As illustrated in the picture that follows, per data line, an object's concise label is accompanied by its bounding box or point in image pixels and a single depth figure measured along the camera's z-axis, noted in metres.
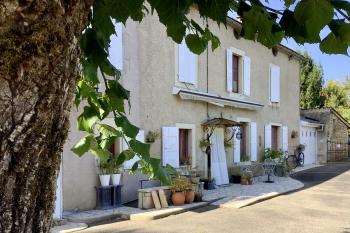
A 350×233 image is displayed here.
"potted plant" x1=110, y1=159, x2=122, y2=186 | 10.11
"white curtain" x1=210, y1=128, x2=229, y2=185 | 14.08
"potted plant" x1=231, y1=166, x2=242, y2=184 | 15.16
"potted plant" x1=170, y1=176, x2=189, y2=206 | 10.61
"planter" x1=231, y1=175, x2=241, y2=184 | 15.17
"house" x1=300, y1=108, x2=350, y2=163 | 24.22
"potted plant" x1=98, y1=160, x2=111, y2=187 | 9.90
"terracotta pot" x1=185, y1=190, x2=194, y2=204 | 10.90
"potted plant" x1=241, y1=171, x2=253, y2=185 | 14.87
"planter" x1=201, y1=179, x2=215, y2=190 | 13.31
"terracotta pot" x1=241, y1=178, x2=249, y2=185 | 14.86
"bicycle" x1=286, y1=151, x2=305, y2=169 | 20.77
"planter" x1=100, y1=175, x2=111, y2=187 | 9.88
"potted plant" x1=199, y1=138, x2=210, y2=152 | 13.73
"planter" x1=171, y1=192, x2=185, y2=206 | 10.60
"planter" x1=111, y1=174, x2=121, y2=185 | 10.11
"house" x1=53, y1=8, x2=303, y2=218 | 10.62
